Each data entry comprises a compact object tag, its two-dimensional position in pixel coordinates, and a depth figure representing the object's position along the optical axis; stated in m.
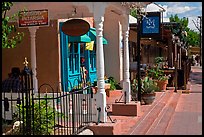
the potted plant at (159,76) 17.00
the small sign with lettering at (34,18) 9.06
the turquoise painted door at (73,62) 12.97
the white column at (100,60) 7.83
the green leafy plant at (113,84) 14.81
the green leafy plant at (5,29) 6.24
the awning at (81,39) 12.73
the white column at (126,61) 10.16
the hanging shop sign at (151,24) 14.15
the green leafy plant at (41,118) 6.48
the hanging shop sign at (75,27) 9.16
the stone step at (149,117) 8.19
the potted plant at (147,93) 11.98
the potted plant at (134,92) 11.73
